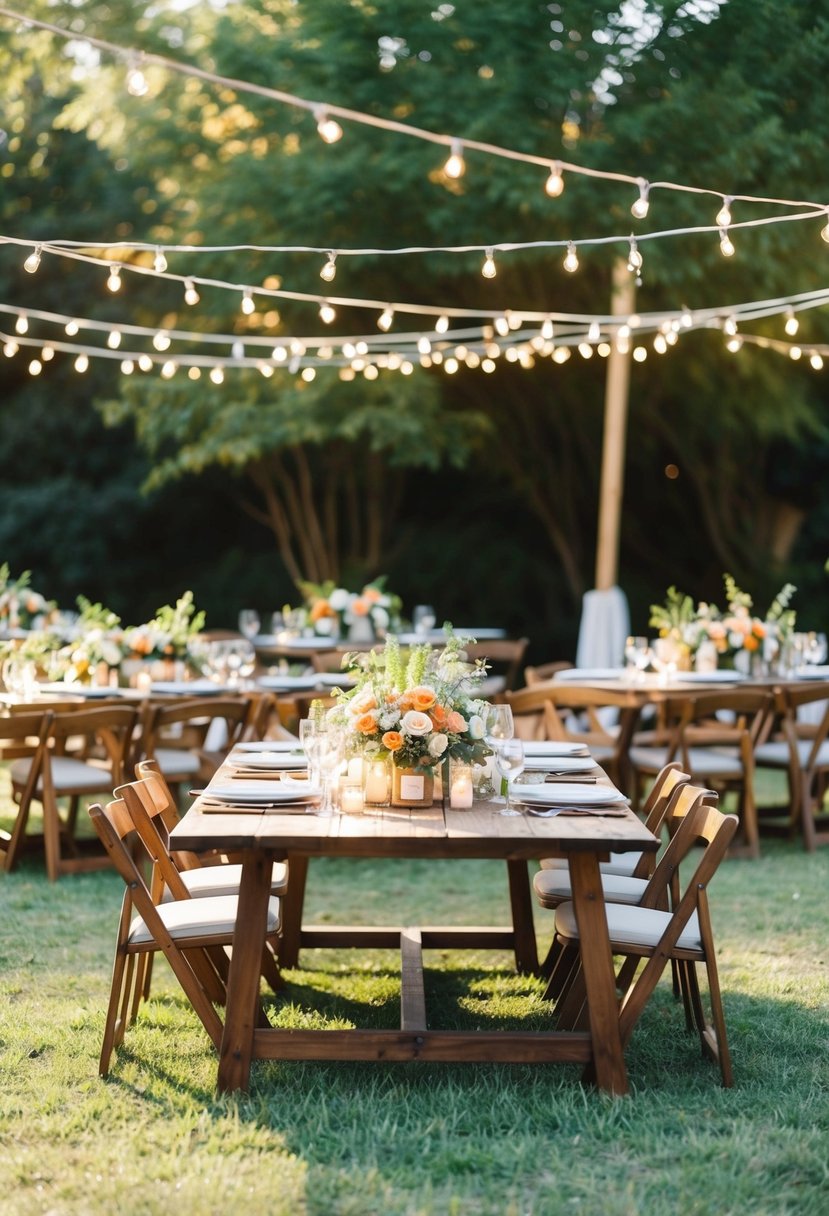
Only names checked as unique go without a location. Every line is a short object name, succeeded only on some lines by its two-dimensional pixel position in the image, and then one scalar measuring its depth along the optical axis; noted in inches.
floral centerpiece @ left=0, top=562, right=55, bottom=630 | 401.4
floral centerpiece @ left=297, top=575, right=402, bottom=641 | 406.9
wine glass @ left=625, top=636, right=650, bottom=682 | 320.2
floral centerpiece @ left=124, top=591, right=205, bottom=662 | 305.0
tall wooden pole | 426.3
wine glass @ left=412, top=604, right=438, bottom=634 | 414.9
